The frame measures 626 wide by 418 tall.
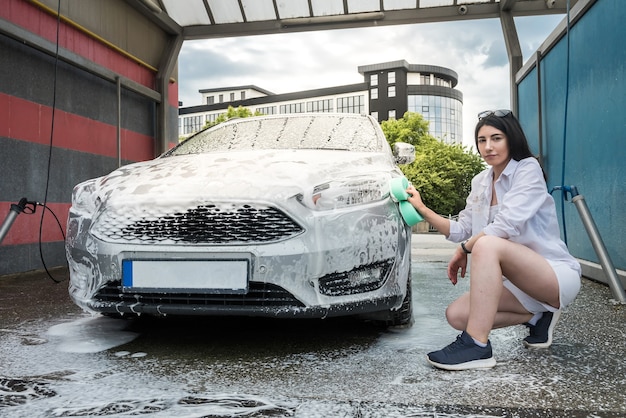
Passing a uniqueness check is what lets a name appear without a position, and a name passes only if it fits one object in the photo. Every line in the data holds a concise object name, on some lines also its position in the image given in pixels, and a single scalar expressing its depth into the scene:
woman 2.43
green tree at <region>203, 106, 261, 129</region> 37.41
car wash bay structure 5.42
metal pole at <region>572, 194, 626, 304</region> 4.30
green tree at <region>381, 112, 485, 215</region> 37.59
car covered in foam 2.62
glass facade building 63.59
